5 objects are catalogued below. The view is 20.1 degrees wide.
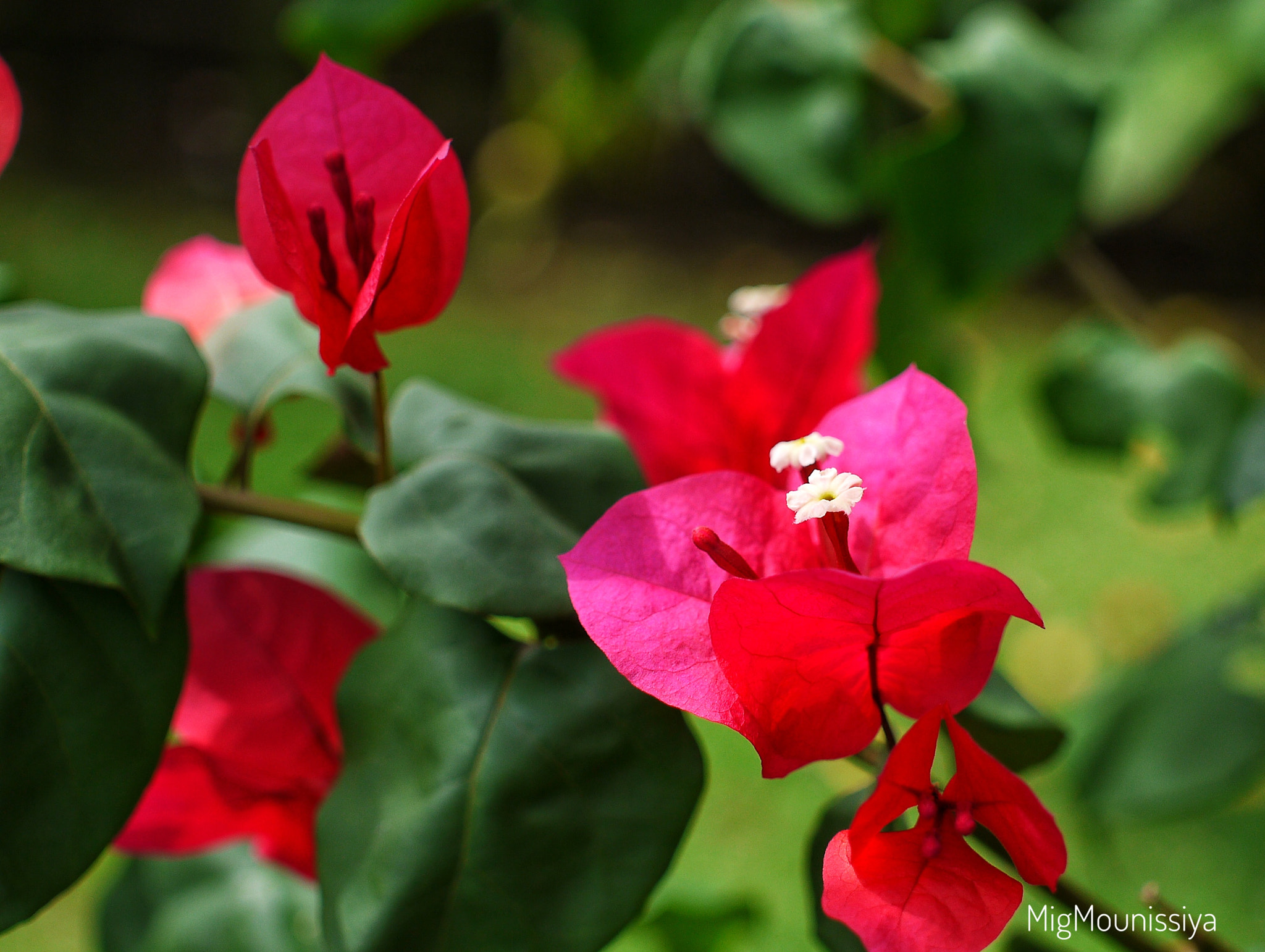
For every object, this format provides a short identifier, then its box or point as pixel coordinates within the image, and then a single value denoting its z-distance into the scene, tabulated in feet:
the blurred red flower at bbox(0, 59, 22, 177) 1.44
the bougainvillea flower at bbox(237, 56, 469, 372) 1.39
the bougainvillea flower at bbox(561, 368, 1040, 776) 1.33
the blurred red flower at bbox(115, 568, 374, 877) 1.53
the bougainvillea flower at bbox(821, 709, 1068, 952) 1.31
